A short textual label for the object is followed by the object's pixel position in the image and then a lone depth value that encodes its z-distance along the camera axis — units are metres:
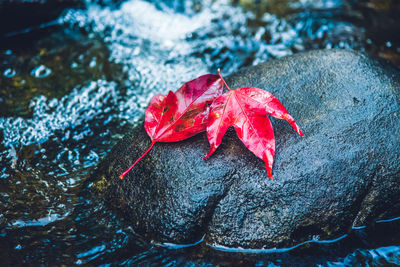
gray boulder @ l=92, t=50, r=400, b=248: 2.18
